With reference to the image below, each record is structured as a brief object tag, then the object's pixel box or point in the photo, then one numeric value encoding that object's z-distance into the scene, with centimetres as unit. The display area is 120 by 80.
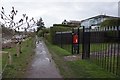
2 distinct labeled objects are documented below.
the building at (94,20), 2745
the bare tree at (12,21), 525
